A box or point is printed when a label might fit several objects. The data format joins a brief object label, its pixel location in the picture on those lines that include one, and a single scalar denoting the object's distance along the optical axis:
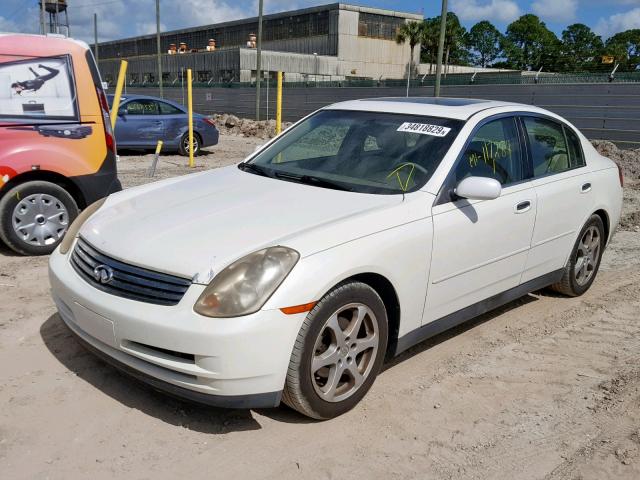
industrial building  55.00
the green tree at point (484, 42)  105.38
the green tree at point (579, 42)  97.38
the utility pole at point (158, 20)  37.09
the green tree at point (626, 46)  91.44
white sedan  2.80
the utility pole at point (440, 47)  21.70
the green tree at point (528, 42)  98.30
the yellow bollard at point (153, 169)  10.68
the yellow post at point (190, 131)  12.30
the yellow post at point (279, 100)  11.78
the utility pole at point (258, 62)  27.59
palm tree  61.09
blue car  14.12
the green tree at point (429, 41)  64.16
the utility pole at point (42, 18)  40.54
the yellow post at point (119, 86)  8.68
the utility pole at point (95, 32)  56.31
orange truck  5.53
